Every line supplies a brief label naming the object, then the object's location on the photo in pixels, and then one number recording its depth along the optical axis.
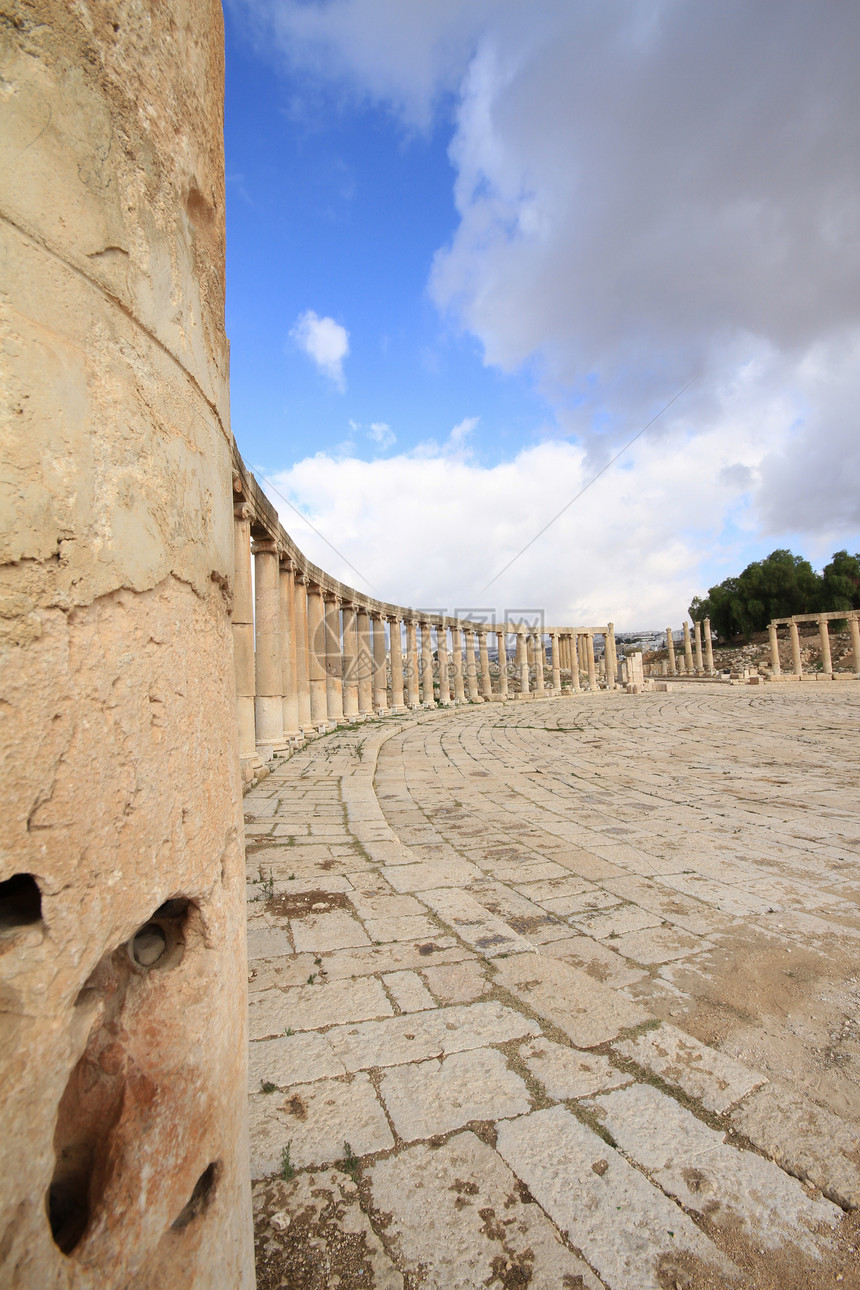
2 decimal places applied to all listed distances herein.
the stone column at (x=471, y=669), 24.55
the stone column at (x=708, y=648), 40.06
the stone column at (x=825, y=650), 29.77
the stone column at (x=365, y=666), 17.47
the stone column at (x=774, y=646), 32.75
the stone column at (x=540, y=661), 27.85
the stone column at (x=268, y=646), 9.62
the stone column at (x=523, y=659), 27.50
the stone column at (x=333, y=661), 15.21
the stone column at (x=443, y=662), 23.03
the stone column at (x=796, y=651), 31.48
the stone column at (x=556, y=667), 28.42
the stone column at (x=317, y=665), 13.52
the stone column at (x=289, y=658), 11.23
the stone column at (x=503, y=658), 25.13
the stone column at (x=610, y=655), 32.28
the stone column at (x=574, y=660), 30.00
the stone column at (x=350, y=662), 16.63
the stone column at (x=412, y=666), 20.69
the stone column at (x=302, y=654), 12.27
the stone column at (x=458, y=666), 23.01
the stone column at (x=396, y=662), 19.55
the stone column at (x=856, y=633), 30.17
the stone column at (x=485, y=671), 24.72
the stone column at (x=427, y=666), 21.88
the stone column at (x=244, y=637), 7.83
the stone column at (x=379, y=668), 18.72
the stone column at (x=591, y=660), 30.67
